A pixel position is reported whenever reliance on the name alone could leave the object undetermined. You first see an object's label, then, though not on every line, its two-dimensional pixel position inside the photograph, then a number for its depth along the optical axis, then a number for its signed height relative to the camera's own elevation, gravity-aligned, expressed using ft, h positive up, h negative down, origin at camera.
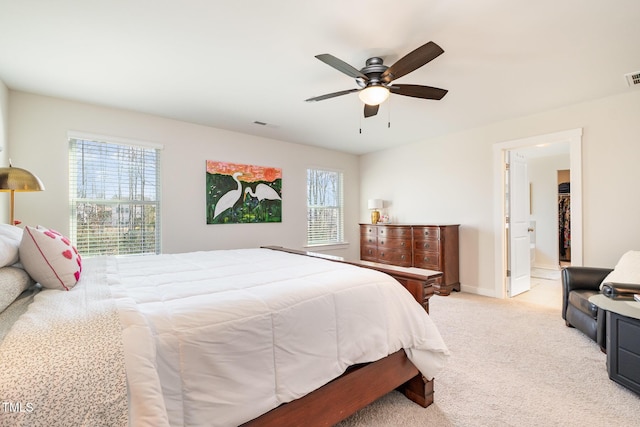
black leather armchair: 8.45 -2.86
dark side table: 6.03 -2.93
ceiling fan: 6.49 +3.46
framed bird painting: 13.88 +0.99
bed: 2.59 -1.61
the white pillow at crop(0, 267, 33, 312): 3.83 -1.03
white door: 13.71 -0.76
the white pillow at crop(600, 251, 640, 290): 8.30 -1.86
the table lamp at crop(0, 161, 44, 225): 6.92 +0.84
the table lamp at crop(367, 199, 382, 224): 17.89 +0.25
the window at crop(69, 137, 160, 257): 10.92 +0.65
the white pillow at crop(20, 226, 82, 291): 4.73 -0.81
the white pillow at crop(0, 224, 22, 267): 4.34 -0.52
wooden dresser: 14.15 -1.99
